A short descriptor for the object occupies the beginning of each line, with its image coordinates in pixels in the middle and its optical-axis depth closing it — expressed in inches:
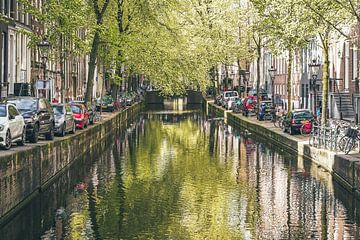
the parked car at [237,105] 2910.2
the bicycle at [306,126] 1693.9
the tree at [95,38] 1956.2
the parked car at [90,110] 1956.9
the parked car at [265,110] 2341.3
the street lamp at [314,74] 1793.6
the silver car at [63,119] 1416.1
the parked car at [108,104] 2875.5
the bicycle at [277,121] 1909.8
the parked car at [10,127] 970.7
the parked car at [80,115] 1742.1
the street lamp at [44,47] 1697.8
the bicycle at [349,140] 1152.8
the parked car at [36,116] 1160.8
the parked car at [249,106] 2652.6
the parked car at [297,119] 1705.2
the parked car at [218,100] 3560.8
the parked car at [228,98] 3125.0
